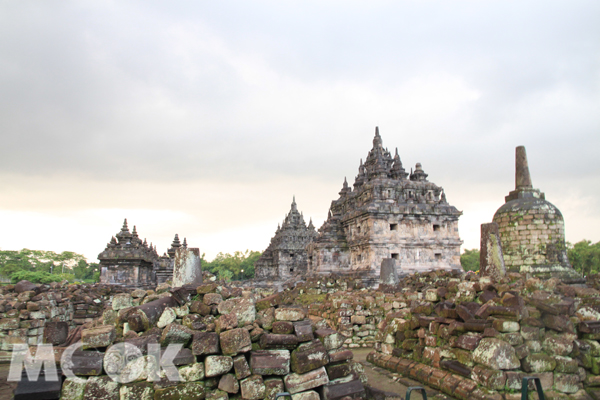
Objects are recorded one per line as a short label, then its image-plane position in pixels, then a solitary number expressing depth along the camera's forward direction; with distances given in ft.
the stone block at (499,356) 17.61
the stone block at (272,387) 14.71
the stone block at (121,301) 17.99
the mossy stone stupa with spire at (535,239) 32.35
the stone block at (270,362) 14.99
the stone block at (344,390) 15.35
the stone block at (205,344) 14.72
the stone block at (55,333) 15.33
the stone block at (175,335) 14.80
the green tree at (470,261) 192.46
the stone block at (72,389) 13.96
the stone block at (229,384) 14.62
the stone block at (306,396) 14.93
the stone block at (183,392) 14.03
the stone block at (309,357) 15.34
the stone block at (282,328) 15.93
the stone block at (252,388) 14.56
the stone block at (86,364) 14.24
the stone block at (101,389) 13.89
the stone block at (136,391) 13.92
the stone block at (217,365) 14.61
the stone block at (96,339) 14.53
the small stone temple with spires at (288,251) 137.69
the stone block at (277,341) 15.44
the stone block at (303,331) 15.83
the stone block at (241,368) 14.82
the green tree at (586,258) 132.42
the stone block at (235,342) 14.85
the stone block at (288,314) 16.44
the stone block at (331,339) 16.42
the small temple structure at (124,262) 72.79
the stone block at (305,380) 15.06
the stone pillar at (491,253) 27.96
